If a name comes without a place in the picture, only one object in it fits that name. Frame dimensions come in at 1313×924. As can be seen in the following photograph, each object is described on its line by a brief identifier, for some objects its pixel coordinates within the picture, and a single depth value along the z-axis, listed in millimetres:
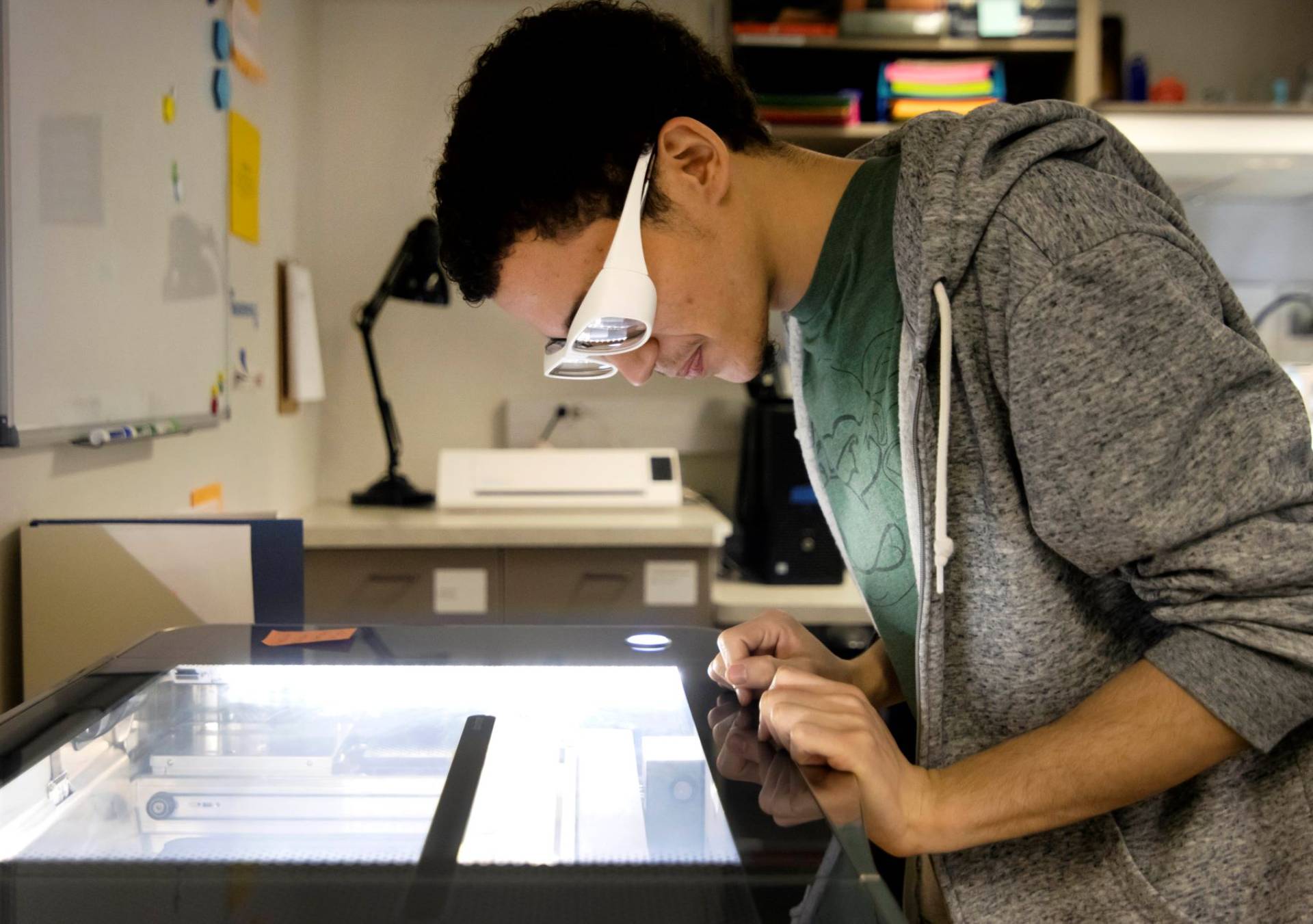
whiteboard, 1126
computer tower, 2318
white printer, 2342
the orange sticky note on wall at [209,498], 1798
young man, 616
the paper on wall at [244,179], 1960
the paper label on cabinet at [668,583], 2107
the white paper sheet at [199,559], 1085
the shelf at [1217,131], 2458
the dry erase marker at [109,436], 1287
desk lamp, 2408
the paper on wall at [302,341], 2371
